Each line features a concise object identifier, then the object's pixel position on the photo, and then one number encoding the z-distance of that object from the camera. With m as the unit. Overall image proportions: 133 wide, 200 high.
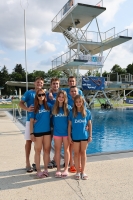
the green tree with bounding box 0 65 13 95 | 70.31
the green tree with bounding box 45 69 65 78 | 72.50
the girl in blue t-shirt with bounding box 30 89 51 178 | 3.93
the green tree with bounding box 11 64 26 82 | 85.00
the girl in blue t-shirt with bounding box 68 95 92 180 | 3.83
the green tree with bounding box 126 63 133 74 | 78.31
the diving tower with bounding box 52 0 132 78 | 22.99
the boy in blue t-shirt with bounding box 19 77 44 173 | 4.19
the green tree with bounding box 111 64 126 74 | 83.32
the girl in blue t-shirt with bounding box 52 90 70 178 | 3.93
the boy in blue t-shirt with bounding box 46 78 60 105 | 4.24
